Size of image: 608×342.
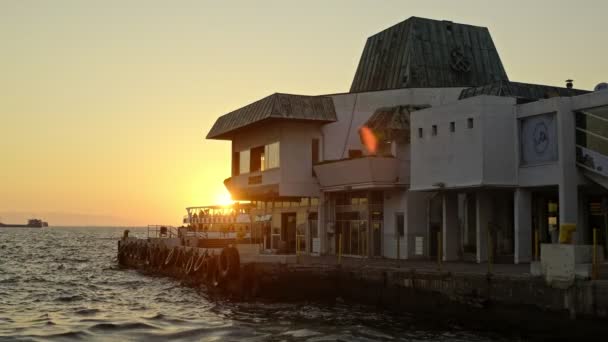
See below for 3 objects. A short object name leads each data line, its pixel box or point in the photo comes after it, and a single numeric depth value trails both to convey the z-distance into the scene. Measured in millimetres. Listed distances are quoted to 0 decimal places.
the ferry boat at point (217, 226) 47375
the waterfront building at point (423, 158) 32781
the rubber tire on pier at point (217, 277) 38750
